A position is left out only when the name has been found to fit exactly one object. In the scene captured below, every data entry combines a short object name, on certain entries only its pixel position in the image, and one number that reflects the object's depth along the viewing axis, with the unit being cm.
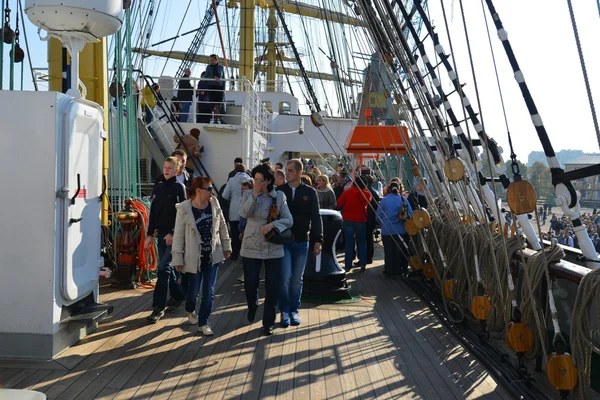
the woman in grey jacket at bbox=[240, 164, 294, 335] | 523
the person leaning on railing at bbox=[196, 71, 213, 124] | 1356
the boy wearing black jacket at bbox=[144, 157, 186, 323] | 558
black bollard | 690
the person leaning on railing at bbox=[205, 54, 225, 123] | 1309
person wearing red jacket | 891
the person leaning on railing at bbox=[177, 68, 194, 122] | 1376
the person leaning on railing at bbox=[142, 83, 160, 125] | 1248
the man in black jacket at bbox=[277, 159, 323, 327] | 564
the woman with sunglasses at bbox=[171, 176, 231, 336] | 502
